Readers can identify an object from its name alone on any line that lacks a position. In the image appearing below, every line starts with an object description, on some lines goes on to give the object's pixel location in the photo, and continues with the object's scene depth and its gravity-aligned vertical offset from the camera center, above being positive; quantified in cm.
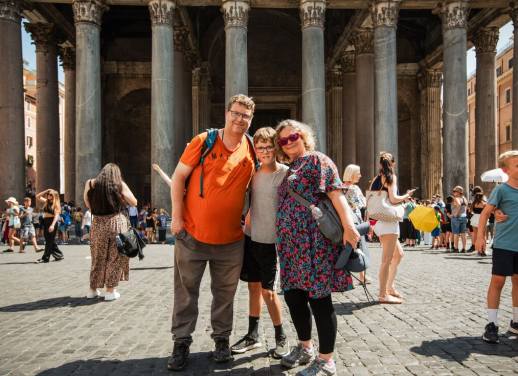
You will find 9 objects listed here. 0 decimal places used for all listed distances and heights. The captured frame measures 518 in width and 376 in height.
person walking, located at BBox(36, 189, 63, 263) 1042 -51
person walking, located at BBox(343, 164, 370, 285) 643 -9
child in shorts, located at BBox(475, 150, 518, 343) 447 -55
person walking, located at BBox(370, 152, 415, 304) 605 -64
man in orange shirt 381 -29
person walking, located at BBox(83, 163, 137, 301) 643 -52
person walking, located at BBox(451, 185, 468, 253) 1329 -90
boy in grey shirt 386 -35
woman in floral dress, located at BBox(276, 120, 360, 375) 337 -46
